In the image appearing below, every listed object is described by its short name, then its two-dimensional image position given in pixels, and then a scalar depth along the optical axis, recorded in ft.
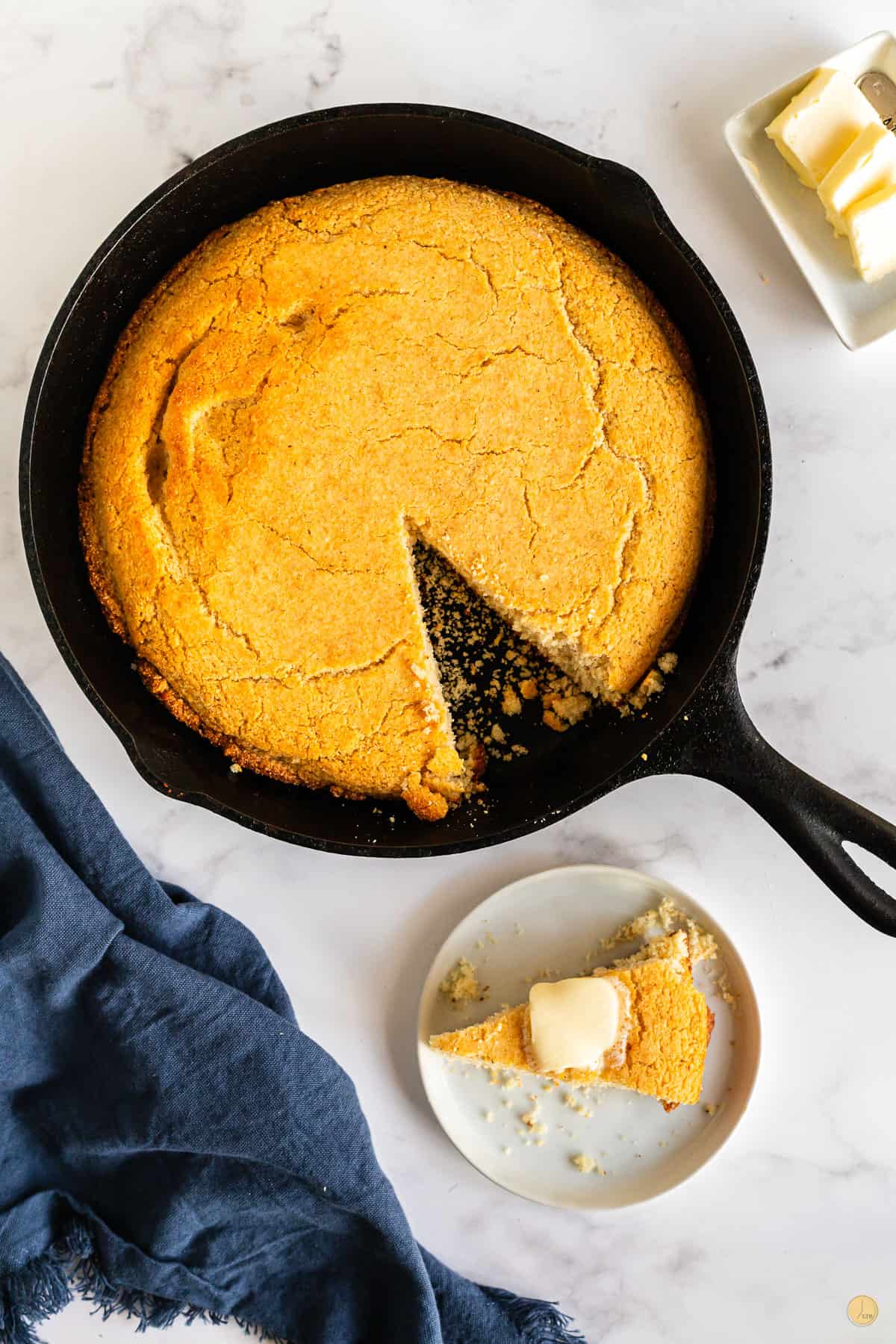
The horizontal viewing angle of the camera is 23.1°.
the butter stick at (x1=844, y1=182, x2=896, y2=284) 2.48
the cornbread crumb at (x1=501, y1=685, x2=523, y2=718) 2.58
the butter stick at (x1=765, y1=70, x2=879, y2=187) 2.48
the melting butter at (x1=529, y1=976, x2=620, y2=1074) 2.58
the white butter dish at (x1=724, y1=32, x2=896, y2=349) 2.53
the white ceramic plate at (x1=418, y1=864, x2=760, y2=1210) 2.64
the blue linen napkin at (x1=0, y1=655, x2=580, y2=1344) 2.55
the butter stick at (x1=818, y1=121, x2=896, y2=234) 2.47
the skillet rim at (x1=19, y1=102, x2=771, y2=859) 2.43
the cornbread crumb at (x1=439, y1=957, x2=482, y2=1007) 2.65
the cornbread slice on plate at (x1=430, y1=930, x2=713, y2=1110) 2.60
